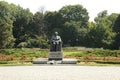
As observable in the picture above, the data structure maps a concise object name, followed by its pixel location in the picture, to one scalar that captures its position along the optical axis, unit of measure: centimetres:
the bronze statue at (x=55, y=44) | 2655
